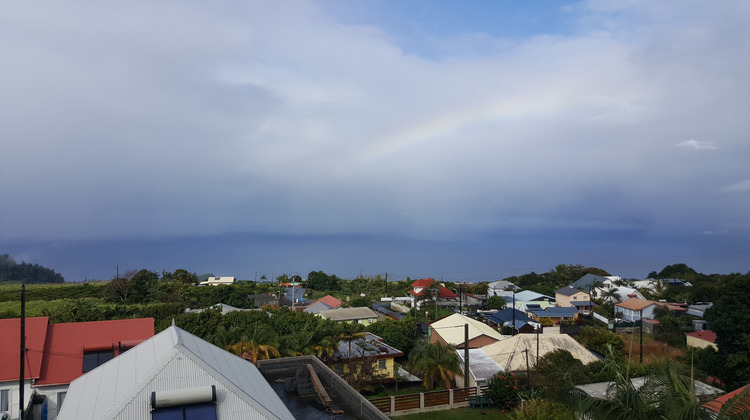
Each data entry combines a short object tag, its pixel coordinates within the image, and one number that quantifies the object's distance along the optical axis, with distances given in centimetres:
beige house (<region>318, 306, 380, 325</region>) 5559
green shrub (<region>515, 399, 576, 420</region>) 2054
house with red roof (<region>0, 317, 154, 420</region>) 2253
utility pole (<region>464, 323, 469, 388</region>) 3108
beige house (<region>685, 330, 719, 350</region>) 4459
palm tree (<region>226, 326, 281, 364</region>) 3100
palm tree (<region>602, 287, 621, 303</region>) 7900
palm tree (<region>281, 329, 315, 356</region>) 3275
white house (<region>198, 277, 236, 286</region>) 12899
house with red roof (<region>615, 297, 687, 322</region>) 6462
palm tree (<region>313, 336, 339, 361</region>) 3366
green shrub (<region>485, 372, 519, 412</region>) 2720
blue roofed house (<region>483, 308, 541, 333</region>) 5601
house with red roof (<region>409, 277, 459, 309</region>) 7906
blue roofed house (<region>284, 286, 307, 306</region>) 7956
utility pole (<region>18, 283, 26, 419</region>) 1855
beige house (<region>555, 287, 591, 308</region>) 8088
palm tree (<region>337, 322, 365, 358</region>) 3746
